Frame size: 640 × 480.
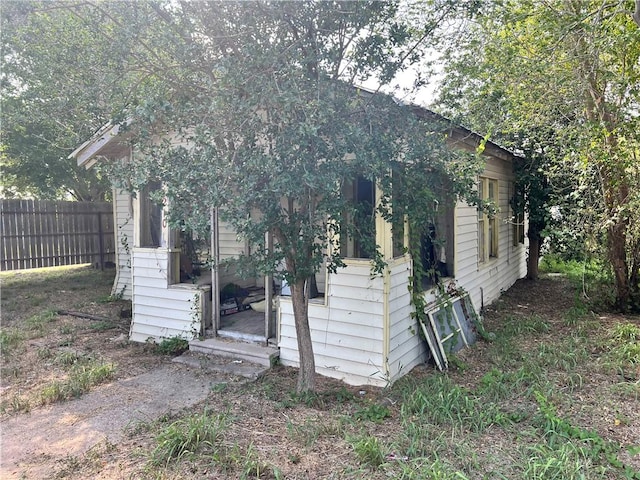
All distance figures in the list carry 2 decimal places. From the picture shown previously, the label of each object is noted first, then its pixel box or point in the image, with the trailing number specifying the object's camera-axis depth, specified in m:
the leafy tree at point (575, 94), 5.77
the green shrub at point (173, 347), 5.50
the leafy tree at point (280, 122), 3.12
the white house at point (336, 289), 4.36
